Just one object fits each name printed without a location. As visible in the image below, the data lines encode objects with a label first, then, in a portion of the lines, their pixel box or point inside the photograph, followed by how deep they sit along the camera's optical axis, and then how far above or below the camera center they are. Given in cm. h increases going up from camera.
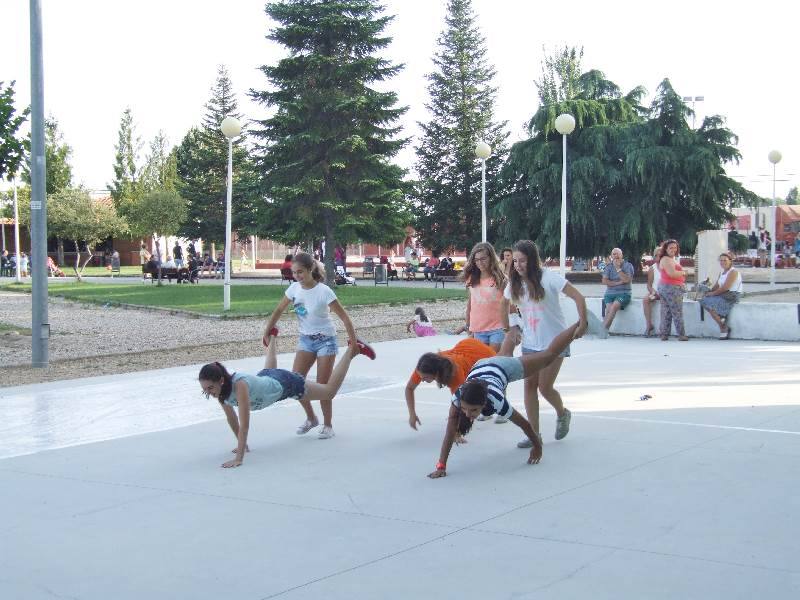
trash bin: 3909 -43
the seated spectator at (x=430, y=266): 4342 -16
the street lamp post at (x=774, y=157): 2925 +308
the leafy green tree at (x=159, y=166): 7656 +820
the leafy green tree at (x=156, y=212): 4659 +257
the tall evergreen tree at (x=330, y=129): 3453 +487
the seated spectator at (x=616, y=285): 1750 -44
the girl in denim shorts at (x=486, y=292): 920 -28
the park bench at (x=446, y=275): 4149 -52
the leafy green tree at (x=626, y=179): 4072 +346
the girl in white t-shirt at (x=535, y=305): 770 -35
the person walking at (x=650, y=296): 1727 -63
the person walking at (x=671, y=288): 1636 -47
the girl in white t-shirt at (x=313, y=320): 845 -49
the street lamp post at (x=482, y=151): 2792 +321
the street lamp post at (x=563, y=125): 2269 +319
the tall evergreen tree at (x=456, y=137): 5381 +720
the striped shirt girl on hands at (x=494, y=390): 655 -86
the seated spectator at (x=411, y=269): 4559 -28
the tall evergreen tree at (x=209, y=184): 6075 +514
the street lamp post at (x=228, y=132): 2405 +333
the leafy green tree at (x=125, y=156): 8362 +946
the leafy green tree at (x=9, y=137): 1666 +223
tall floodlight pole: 1372 +78
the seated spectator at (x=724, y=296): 1678 -63
